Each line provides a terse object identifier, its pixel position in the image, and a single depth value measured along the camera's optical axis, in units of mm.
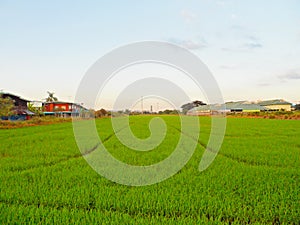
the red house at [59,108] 40909
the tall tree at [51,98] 45344
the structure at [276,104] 56069
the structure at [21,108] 27594
